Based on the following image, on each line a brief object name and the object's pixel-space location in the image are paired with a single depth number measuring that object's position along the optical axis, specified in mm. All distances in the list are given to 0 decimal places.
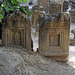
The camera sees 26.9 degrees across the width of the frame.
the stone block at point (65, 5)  13531
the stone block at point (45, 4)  12489
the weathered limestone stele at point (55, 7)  9375
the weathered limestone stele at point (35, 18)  9062
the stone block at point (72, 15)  11941
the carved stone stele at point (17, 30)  4043
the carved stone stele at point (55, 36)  4102
